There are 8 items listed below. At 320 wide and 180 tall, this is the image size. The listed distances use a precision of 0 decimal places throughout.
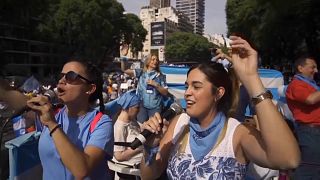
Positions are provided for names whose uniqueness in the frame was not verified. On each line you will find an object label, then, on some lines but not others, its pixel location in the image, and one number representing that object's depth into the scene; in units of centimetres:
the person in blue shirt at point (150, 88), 351
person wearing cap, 229
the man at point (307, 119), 237
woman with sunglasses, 127
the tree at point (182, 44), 6607
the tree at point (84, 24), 2842
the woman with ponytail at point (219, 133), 108
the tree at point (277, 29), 1566
